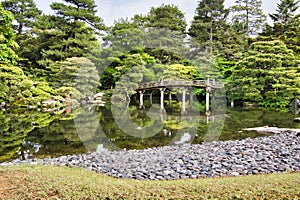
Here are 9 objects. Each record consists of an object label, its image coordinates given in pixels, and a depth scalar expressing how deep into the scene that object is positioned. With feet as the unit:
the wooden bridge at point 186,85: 61.77
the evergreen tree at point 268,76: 59.41
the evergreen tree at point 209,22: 87.81
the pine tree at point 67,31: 76.79
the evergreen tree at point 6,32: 18.08
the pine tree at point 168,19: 84.23
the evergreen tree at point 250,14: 94.02
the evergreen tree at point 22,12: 84.45
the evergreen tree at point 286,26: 73.31
